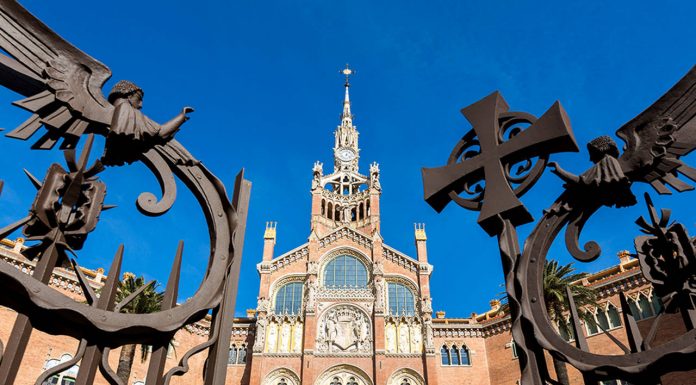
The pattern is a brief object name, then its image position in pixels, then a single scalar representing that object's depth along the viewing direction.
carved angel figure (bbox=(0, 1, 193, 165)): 3.03
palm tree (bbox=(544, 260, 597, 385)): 25.41
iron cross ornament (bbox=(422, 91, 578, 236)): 4.15
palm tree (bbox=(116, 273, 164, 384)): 22.20
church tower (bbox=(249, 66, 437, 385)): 34.00
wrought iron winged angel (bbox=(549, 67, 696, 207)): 3.57
